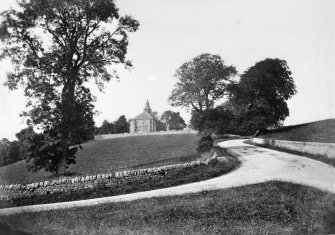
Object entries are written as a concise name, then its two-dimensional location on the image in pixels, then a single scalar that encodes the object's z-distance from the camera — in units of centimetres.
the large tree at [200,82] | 3009
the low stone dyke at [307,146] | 2006
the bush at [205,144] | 2644
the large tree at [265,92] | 4191
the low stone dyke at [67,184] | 1502
